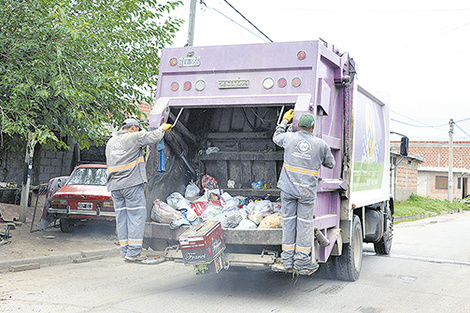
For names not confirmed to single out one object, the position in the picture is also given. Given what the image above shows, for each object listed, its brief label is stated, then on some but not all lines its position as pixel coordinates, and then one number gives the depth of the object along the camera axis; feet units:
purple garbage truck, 18.37
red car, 32.94
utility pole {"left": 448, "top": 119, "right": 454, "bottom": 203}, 103.65
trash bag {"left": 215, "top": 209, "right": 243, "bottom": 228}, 18.43
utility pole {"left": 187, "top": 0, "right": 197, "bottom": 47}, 39.81
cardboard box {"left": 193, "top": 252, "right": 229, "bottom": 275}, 17.25
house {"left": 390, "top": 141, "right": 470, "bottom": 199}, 125.29
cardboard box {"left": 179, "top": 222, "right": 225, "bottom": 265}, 16.63
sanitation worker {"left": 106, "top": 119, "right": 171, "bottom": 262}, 18.26
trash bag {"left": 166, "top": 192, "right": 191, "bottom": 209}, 20.02
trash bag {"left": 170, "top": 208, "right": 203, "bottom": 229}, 18.31
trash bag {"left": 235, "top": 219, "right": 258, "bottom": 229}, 18.06
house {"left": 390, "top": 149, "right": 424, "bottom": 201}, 85.35
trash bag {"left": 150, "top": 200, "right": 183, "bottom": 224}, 18.71
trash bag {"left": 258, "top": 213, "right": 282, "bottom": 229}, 17.82
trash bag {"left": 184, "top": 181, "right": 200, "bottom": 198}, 22.00
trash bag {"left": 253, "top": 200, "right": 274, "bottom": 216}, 19.07
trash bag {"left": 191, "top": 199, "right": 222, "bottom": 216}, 20.02
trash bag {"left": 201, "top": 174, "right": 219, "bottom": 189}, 22.63
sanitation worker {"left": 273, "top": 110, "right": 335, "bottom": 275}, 16.90
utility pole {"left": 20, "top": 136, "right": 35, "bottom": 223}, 36.04
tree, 24.23
